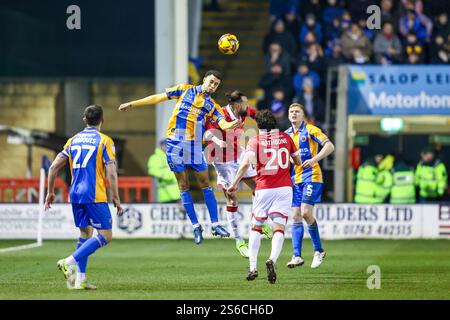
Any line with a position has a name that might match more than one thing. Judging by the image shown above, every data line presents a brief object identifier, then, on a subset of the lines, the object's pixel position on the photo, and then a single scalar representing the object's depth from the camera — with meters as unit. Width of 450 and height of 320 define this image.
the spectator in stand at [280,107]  26.34
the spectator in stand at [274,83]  27.56
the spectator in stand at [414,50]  27.60
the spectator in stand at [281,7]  30.09
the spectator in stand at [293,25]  29.17
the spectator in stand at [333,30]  28.94
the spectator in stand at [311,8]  29.61
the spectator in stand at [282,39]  28.61
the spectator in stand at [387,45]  27.78
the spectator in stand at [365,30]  28.89
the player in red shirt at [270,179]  14.71
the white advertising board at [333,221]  24.58
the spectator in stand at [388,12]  29.05
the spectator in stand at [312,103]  27.22
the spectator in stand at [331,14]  29.34
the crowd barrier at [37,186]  26.19
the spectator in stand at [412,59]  27.41
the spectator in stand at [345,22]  28.69
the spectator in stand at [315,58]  27.70
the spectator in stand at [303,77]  27.52
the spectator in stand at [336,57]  27.58
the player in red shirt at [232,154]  16.64
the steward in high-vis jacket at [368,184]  25.77
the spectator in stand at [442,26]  28.61
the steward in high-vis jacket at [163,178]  25.05
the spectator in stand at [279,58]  28.04
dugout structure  26.12
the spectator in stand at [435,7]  29.81
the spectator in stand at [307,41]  28.45
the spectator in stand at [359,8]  29.12
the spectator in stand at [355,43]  27.94
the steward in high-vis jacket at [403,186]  25.78
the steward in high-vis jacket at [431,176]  26.00
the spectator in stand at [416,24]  28.86
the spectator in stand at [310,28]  28.81
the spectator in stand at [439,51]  27.78
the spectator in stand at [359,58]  27.45
